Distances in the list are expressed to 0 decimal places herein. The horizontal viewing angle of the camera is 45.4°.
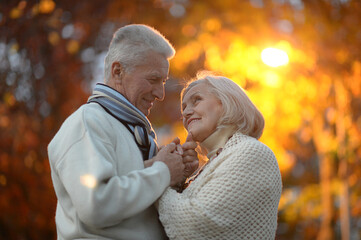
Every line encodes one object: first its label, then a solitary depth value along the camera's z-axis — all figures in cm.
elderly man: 198
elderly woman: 213
